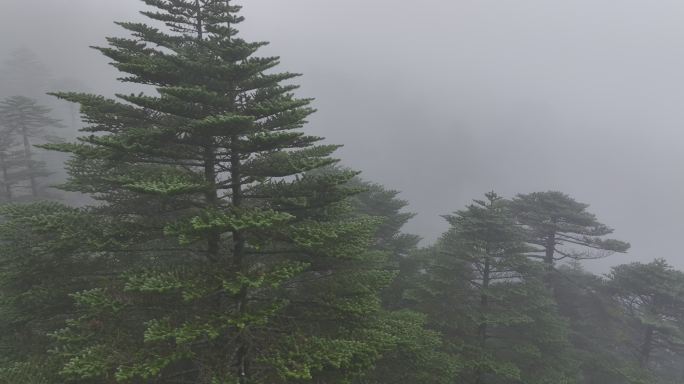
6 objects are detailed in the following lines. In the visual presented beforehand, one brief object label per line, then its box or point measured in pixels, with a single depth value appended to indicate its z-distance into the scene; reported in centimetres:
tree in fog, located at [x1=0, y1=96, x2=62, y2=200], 3256
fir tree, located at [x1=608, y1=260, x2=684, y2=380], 2236
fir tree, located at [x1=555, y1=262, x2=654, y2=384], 2133
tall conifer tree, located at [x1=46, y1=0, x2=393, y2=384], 697
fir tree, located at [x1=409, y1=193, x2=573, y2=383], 1628
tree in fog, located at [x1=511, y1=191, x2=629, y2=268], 2716
